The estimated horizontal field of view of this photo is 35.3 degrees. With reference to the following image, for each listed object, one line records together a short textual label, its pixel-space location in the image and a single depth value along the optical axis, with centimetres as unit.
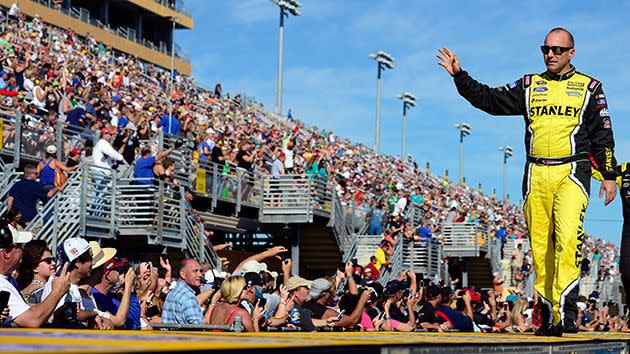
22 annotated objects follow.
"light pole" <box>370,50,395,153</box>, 7181
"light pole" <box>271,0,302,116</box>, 5934
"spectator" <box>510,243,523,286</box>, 3772
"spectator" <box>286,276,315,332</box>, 988
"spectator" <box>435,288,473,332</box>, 1266
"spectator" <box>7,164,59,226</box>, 1405
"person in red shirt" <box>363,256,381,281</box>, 1945
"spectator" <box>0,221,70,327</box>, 534
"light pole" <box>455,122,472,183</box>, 9011
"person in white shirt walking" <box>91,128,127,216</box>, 1623
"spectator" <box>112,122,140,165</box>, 1786
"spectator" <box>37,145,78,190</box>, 1525
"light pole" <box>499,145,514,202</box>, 9425
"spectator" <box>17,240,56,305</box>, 745
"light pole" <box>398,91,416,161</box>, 8212
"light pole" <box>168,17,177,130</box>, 2076
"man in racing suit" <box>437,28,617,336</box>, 696
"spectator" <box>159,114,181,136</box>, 2088
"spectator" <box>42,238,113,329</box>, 655
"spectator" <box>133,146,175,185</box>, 1678
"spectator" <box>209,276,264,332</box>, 814
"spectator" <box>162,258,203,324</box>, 857
